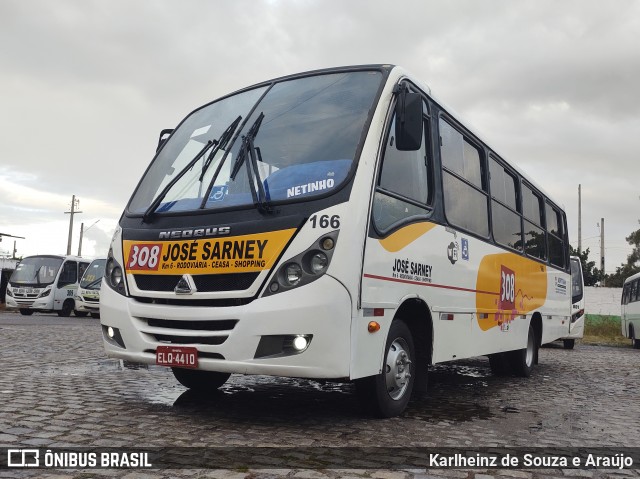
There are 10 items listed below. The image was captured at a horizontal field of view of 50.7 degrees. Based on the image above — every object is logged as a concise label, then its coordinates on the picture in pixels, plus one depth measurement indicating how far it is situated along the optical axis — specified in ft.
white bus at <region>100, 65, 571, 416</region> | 15.81
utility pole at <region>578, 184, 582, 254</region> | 181.60
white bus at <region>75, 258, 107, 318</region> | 83.05
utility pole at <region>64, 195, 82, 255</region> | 221.95
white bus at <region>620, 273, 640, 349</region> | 72.64
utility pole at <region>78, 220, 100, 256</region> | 251.46
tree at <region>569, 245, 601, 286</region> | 197.98
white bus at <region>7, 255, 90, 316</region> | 85.25
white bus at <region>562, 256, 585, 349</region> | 60.64
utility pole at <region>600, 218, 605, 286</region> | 187.01
